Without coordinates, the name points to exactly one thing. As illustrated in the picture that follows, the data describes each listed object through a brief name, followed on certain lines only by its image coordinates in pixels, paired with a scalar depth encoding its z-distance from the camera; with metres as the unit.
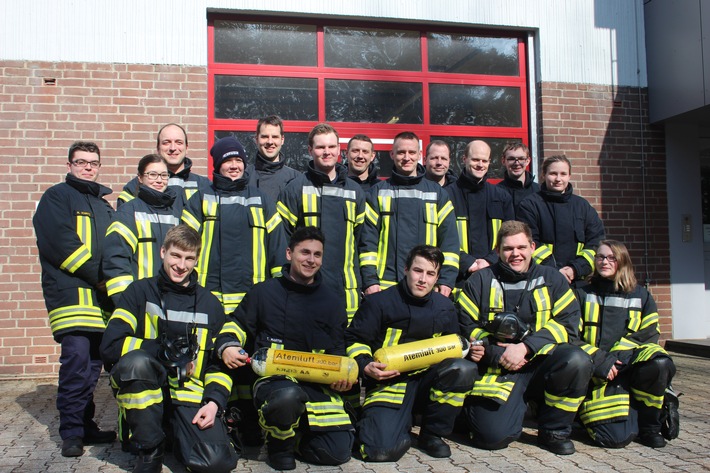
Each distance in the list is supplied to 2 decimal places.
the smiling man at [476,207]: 5.68
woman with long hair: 4.57
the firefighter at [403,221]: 5.21
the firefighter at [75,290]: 4.61
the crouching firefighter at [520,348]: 4.48
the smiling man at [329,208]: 5.10
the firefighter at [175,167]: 5.12
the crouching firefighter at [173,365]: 3.88
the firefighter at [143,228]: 4.53
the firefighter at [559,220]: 5.77
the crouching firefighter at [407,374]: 4.32
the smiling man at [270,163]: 5.56
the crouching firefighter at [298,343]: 4.11
